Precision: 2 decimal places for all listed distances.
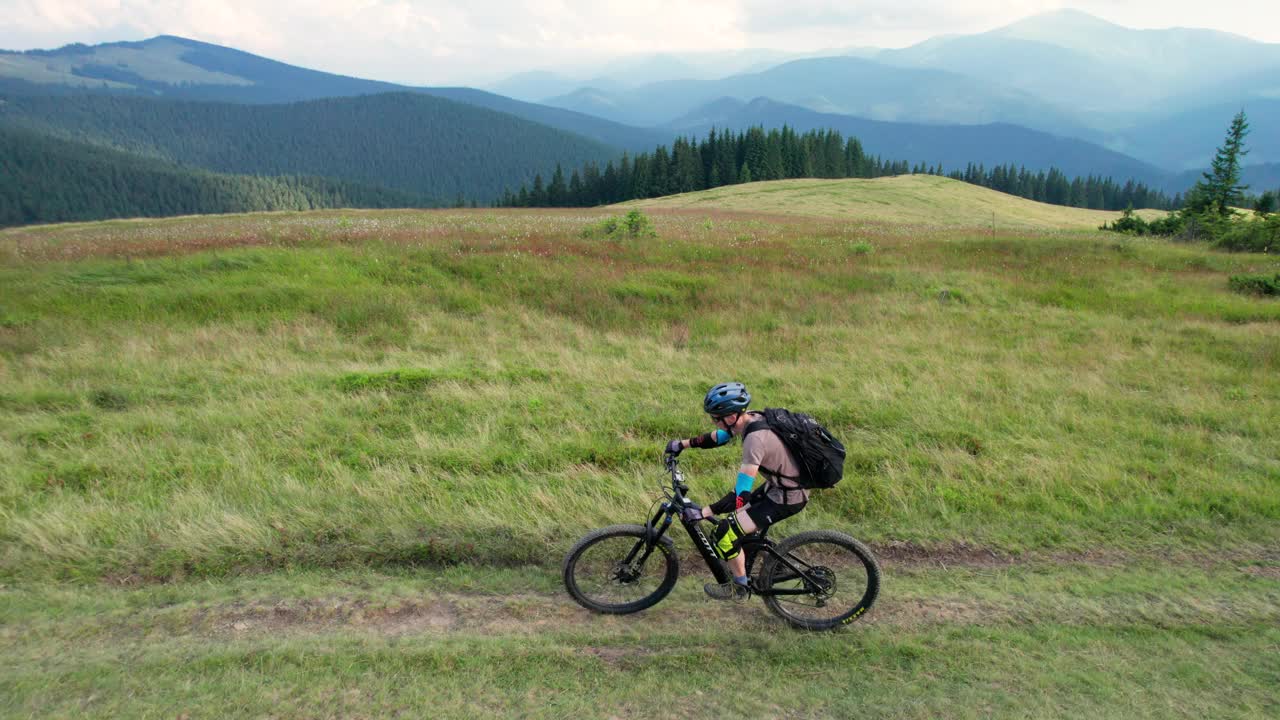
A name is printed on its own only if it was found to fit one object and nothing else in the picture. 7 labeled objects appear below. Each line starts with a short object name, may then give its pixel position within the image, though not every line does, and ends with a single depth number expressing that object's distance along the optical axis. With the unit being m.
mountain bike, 5.24
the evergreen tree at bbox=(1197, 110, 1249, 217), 39.22
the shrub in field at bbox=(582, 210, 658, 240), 24.39
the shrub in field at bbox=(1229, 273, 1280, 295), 17.44
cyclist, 4.88
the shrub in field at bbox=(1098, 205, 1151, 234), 35.22
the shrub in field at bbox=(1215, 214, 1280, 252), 24.44
